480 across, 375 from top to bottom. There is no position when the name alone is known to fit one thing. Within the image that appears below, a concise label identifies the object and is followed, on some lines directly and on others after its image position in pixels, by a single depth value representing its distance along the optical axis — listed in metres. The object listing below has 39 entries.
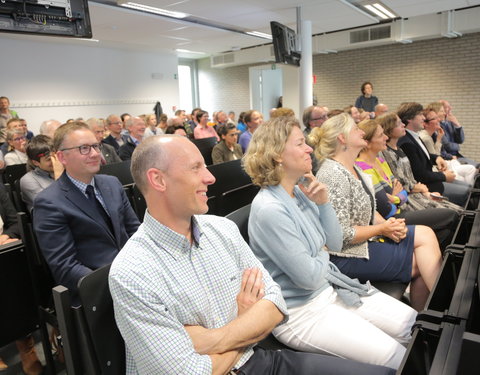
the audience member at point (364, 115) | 6.47
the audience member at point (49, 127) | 4.25
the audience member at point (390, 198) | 2.73
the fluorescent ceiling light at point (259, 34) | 8.94
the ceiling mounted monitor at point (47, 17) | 3.59
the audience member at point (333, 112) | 4.50
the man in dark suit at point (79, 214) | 1.76
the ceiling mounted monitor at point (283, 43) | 6.17
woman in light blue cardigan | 1.43
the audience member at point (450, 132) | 5.64
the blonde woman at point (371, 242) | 2.03
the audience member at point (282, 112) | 4.39
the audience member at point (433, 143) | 4.56
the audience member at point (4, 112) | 7.30
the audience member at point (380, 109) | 6.75
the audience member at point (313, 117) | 4.50
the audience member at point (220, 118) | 8.61
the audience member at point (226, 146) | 4.70
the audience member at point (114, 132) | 5.44
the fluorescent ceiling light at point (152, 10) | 6.02
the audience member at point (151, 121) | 8.03
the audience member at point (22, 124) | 4.94
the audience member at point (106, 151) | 4.71
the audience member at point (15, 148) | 4.03
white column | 7.02
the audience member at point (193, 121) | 8.16
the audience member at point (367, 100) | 8.52
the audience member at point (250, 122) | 5.39
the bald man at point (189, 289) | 1.02
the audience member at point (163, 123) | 8.82
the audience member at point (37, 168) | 2.71
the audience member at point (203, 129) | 7.18
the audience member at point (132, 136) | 5.18
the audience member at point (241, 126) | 7.62
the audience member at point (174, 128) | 6.84
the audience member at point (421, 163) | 3.73
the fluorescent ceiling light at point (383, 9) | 6.89
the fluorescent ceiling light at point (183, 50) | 11.18
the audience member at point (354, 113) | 5.90
